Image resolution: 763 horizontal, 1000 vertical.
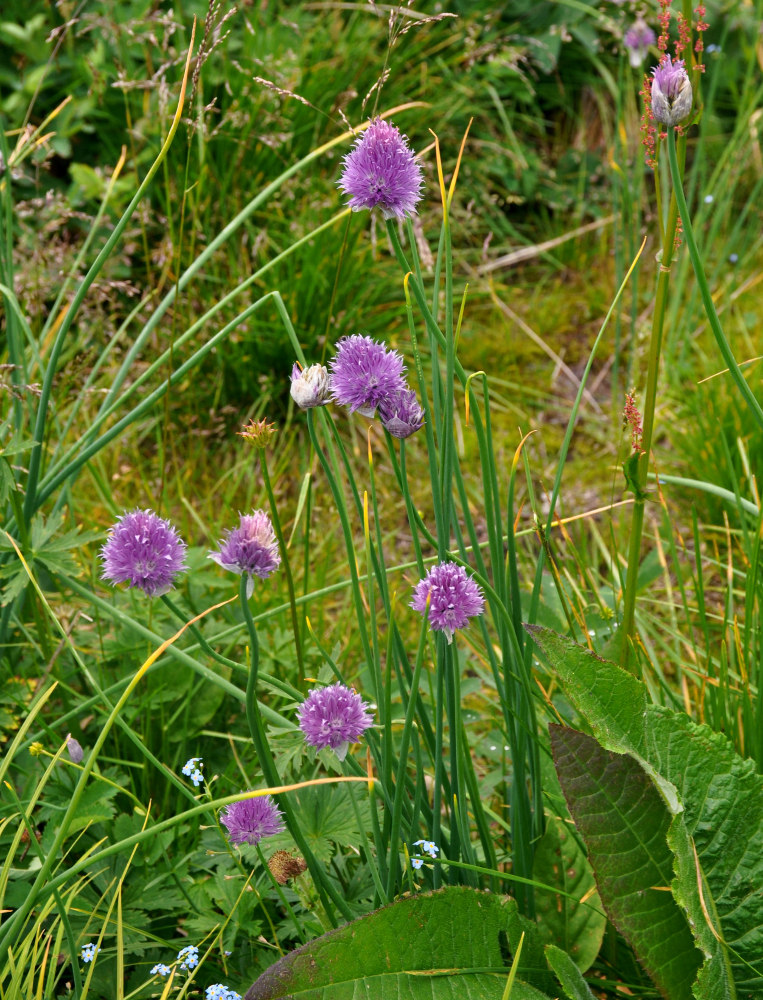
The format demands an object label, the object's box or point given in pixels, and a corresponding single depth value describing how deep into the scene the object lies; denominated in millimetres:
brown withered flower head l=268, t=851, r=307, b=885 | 1215
